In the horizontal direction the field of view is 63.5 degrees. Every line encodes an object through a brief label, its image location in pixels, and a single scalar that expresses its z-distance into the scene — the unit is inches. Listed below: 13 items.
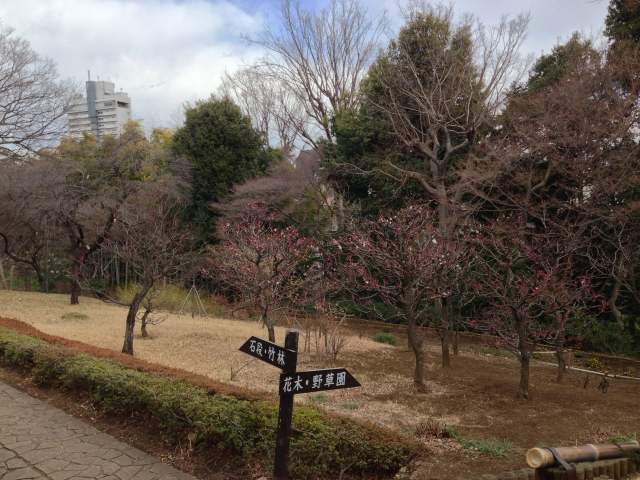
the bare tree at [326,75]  909.8
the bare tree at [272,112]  1048.8
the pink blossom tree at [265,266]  433.7
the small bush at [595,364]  451.4
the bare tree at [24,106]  634.2
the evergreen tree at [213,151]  810.2
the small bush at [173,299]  645.3
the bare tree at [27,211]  642.8
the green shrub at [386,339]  538.6
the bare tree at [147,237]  365.4
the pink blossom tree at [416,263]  318.7
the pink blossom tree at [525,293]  302.4
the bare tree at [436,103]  600.7
